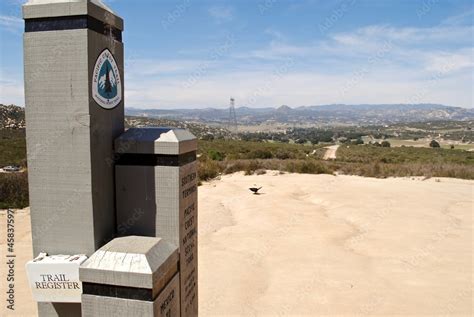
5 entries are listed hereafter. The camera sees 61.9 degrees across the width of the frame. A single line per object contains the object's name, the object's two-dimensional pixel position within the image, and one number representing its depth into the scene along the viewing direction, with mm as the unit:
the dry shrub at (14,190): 10695
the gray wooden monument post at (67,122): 2424
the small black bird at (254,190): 13748
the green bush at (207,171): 17062
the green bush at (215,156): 23319
